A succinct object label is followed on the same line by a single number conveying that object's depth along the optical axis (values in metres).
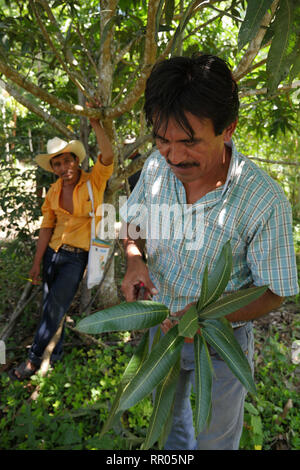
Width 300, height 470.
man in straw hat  2.44
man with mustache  1.00
